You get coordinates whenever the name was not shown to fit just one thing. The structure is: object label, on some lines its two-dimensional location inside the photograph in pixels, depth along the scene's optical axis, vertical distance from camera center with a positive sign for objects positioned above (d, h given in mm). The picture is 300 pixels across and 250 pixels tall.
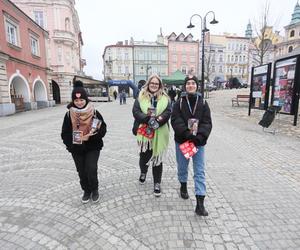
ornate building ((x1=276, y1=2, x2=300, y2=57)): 52219 +12716
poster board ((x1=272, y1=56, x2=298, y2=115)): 8617 +149
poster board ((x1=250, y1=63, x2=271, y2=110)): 10141 +104
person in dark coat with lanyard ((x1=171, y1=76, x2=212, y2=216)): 2988 -472
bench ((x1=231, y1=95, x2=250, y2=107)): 18641 -799
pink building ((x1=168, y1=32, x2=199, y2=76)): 60159 +9855
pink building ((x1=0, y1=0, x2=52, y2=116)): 15008 +2081
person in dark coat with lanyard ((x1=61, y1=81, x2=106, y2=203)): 3043 -596
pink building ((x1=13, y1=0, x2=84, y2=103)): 27984 +6853
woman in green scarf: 3354 -488
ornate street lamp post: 15172 +4437
